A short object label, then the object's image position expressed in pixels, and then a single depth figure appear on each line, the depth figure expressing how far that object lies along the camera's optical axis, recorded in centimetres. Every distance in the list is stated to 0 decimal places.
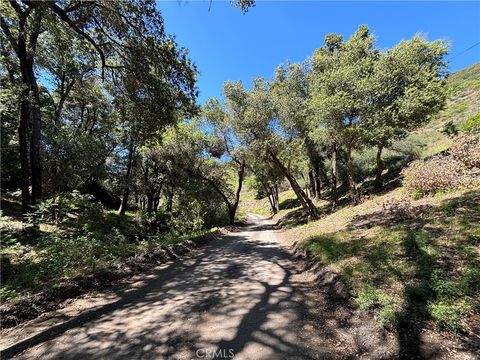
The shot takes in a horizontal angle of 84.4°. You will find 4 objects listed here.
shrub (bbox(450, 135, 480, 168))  898
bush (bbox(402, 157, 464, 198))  902
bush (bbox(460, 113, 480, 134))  1213
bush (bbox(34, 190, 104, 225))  905
